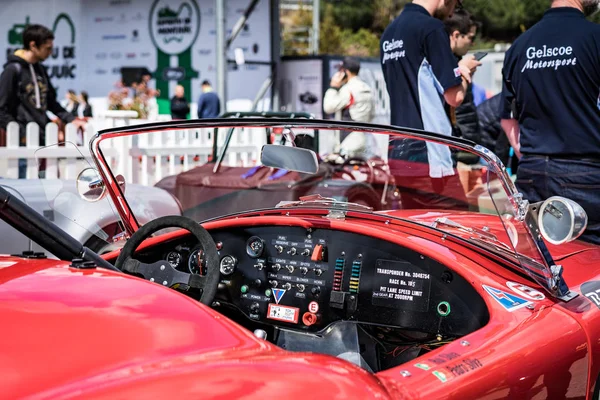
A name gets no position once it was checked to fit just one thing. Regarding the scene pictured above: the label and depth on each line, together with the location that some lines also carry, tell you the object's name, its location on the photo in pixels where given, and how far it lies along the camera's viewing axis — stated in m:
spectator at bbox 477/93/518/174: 7.59
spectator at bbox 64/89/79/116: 17.86
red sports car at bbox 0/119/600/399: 1.78
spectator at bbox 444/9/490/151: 5.95
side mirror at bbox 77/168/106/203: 3.34
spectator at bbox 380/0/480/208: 4.74
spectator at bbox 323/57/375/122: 9.12
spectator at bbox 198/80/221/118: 15.48
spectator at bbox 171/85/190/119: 17.28
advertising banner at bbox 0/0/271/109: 17.75
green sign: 18.23
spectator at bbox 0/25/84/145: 7.66
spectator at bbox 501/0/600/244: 4.17
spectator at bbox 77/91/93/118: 16.98
